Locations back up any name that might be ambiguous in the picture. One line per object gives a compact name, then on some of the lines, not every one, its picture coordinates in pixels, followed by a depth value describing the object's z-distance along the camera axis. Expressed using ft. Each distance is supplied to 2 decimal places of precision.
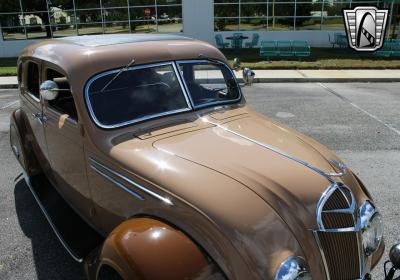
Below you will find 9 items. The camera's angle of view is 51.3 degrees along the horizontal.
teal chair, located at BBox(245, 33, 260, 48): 70.20
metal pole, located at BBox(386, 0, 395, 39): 69.95
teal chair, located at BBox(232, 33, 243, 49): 68.95
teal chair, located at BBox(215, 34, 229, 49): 69.46
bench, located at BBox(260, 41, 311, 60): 58.54
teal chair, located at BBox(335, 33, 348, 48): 68.33
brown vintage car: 8.00
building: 70.95
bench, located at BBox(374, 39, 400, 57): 58.44
